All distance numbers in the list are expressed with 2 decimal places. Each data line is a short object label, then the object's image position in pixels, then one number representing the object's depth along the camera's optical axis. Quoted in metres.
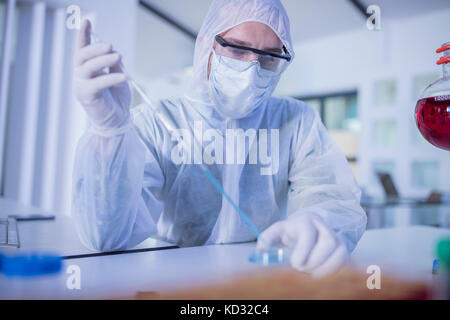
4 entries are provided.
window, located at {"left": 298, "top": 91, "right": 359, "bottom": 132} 1.75
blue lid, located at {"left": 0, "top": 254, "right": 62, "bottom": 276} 0.48
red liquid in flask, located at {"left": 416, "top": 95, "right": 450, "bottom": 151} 0.70
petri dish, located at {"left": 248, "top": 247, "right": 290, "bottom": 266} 0.59
